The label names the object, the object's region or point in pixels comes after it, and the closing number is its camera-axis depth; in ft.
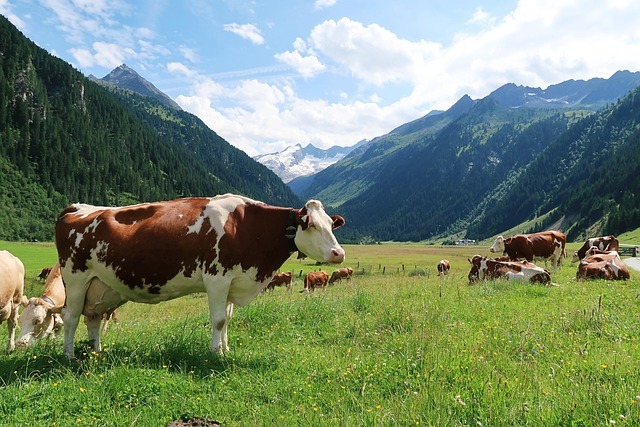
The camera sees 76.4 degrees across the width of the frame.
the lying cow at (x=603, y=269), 56.29
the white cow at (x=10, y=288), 37.45
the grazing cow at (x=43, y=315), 36.22
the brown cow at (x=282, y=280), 122.63
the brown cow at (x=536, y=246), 84.79
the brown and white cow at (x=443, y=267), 135.19
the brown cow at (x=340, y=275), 131.95
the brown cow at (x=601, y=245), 107.45
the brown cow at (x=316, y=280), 109.96
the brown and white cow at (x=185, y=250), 24.08
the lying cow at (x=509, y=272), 55.83
